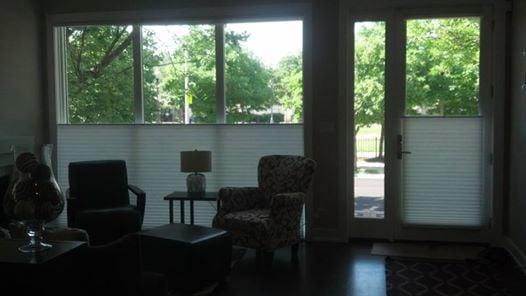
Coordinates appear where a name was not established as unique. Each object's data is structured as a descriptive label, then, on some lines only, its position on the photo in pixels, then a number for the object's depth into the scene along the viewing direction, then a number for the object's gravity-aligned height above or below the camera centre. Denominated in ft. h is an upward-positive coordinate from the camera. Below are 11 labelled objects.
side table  15.92 -2.21
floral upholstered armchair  14.08 -2.34
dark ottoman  11.68 -3.02
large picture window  17.46 +1.94
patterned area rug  12.27 -3.91
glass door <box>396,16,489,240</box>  16.35 -0.16
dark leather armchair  14.75 -2.34
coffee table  5.91 -1.70
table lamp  16.02 -1.06
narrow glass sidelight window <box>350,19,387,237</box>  16.83 -0.02
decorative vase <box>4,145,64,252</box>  6.64 -0.93
